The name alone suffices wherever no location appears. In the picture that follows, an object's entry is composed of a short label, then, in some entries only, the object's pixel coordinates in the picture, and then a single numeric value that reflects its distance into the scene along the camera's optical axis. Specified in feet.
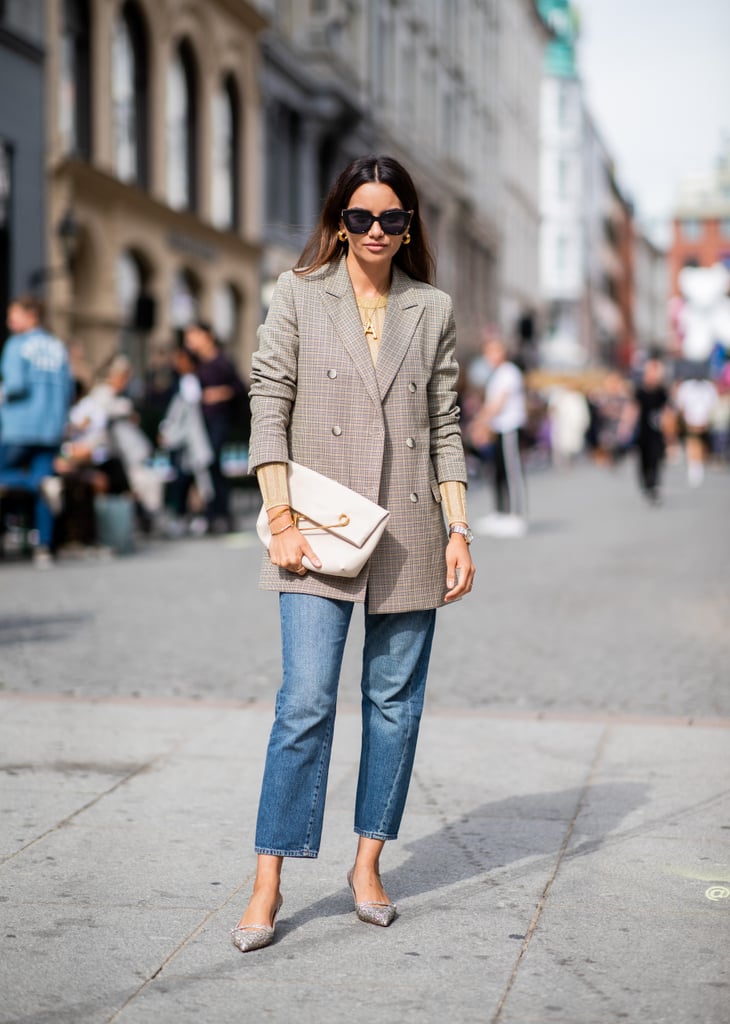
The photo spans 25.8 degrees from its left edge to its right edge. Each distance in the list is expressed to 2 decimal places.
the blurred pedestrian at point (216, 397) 49.14
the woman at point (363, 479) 11.87
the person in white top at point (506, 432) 48.55
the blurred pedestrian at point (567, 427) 126.11
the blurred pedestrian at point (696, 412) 89.19
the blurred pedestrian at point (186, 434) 49.11
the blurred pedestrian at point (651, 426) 65.10
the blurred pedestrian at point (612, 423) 113.80
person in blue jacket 38.11
